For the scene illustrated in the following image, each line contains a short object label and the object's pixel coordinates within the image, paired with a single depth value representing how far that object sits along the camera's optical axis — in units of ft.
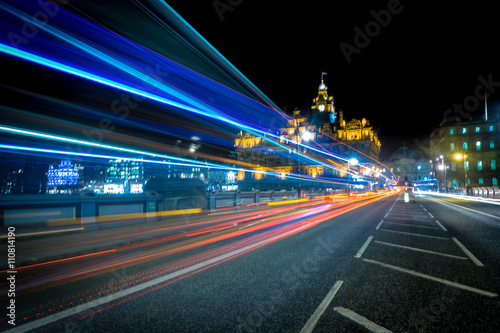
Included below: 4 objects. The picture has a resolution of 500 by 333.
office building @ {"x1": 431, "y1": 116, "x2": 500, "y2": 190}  229.04
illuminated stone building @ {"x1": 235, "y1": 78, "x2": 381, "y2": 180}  322.75
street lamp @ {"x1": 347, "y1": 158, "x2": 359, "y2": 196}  259.10
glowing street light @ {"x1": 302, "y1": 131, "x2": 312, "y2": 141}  292.28
